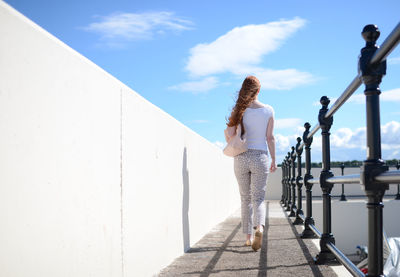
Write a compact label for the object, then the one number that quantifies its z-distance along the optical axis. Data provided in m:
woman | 4.24
